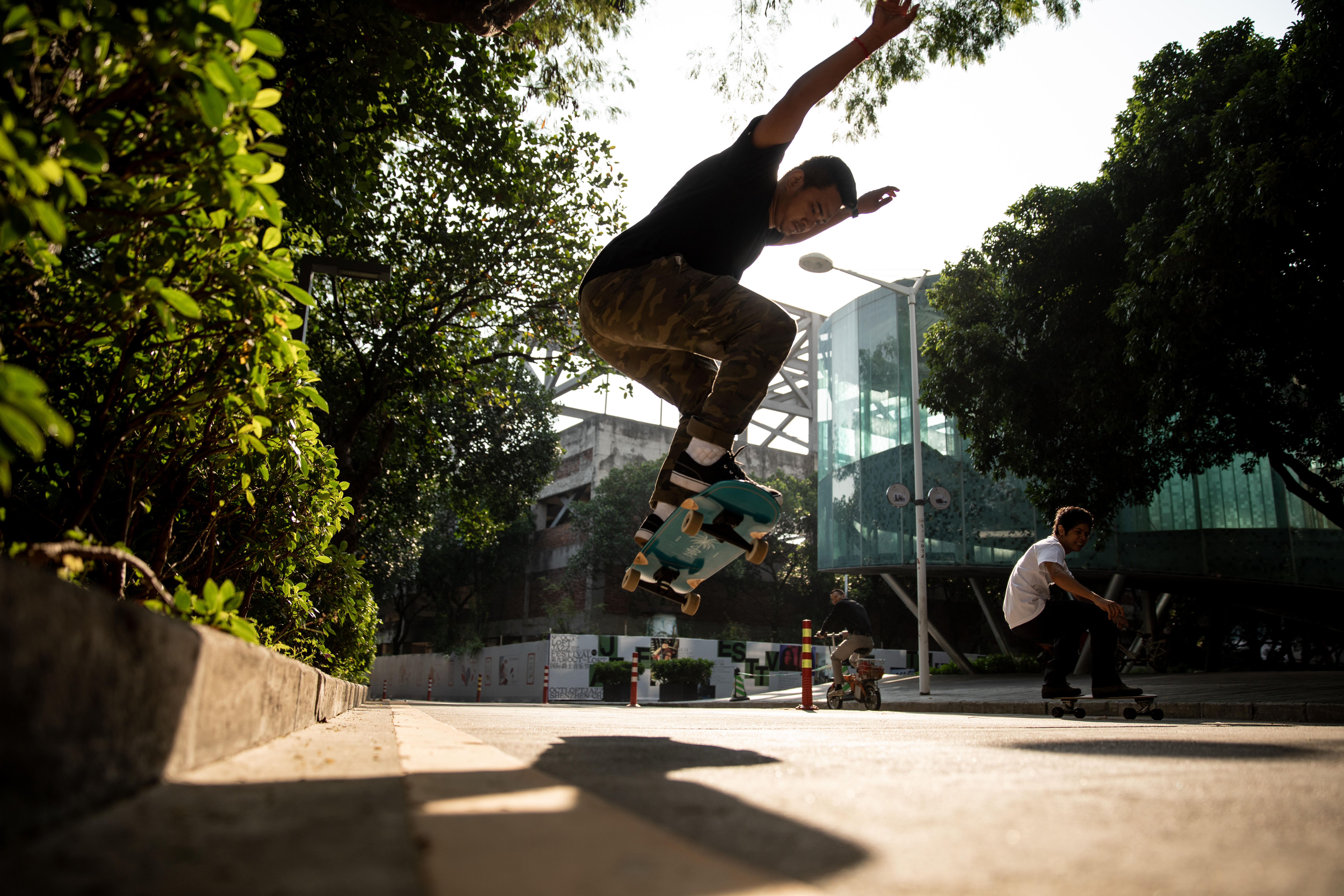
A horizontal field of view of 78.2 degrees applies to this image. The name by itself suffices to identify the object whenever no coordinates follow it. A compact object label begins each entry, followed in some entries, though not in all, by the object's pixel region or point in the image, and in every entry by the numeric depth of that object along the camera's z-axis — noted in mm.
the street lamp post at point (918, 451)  15438
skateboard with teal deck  3268
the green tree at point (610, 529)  35469
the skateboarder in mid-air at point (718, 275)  3221
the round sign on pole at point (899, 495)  15016
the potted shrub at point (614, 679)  26828
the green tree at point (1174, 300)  9719
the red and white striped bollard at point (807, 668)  10789
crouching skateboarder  5945
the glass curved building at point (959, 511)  17031
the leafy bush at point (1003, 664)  22391
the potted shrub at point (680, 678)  25219
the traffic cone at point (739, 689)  20234
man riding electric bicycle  11945
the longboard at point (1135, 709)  6758
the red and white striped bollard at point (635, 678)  16625
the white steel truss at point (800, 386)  35094
